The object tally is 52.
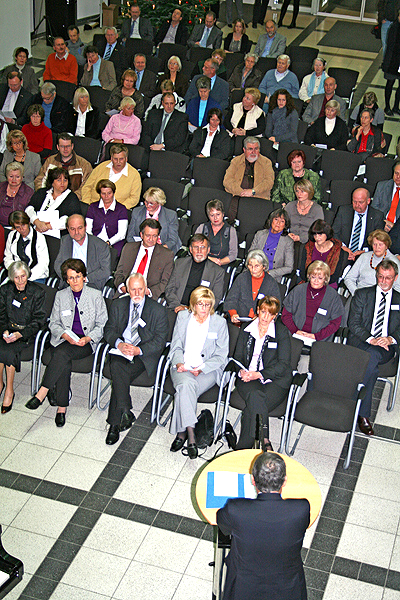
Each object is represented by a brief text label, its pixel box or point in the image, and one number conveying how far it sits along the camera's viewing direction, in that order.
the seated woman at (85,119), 9.02
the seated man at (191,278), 6.28
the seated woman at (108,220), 7.04
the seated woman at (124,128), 8.73
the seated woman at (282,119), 8.88
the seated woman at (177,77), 10.02
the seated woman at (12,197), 7.32
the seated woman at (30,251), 6.51
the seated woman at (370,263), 6.25
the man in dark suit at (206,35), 11.98
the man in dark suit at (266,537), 3.26
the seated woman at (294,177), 7.48
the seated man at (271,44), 11.59
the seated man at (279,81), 10.02
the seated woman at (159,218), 6.88
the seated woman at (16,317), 5.76
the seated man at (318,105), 9.51
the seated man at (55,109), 9.00
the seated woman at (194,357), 5.36
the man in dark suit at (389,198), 7.41
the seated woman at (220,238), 6.77
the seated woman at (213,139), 8.40
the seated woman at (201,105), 9.05
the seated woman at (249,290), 6.09
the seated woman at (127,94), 9.22
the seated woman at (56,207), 7.12
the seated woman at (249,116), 8.90
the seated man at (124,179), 7.59
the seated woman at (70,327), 5.65
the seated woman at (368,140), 8.66
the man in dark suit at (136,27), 11.97
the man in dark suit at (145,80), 10.20
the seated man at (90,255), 6.46
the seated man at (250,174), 7.71
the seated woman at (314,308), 5.89
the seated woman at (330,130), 8.81
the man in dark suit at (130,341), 5.50
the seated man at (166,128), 8.72
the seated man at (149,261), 6.38
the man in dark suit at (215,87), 9.78
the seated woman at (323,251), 6.48
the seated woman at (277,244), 6.56
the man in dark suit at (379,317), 5.77
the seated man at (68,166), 7.77
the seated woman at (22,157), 7.87
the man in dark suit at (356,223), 7.05
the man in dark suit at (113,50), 11.08
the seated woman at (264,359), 5.31
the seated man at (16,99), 9.39
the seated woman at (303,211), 6.97
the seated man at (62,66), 10.59
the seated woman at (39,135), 8.58
